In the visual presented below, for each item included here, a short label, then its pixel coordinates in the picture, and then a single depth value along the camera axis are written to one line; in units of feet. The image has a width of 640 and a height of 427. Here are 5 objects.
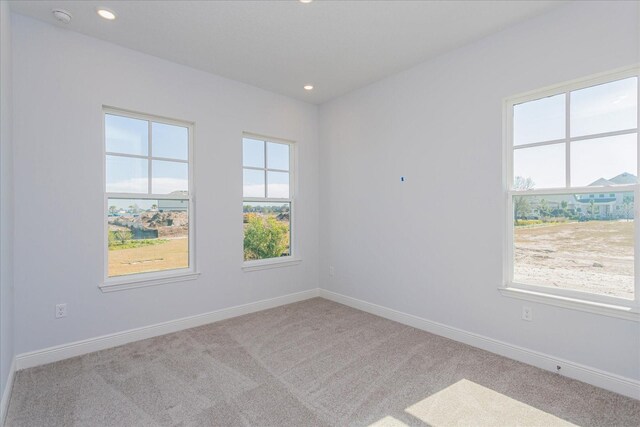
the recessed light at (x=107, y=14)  8.08
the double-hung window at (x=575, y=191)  7.26
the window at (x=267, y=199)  13.12
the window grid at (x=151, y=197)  9.75
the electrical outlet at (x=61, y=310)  8.79
